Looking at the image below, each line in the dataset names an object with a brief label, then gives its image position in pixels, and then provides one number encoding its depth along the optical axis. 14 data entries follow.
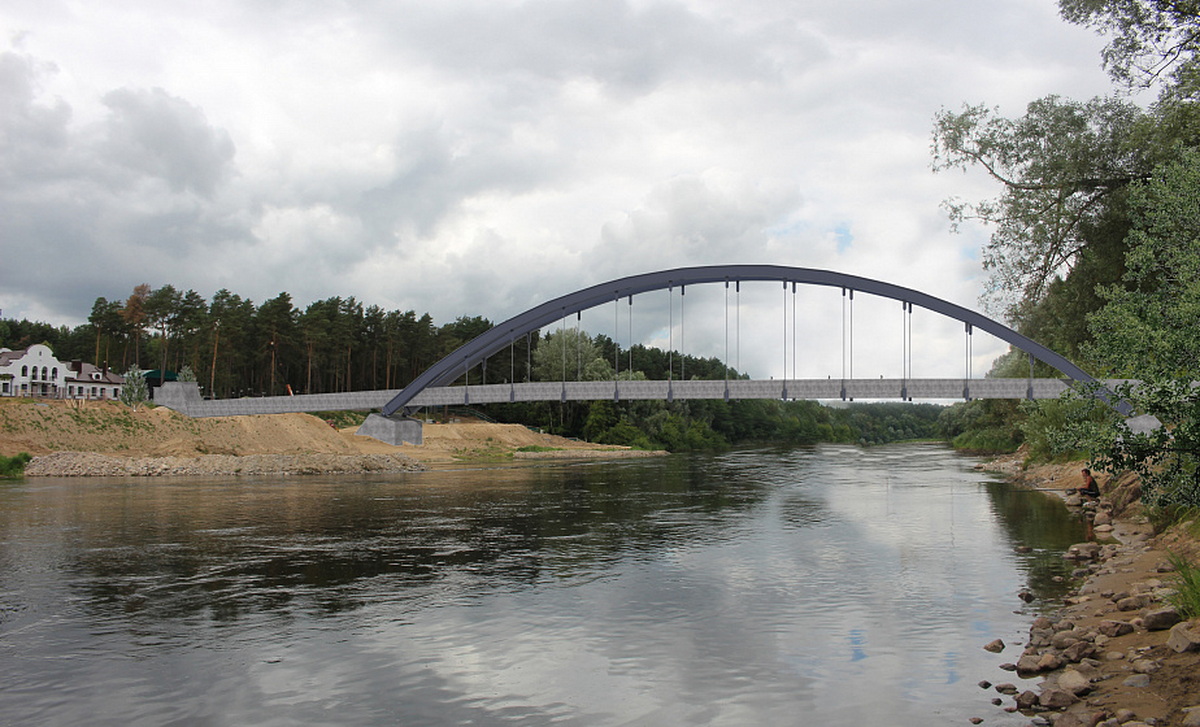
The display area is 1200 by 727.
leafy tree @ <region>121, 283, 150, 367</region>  96.91
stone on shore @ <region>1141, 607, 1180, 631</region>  9.97
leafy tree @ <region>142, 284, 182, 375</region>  89.00
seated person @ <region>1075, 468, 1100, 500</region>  27.17
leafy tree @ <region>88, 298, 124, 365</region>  102.44
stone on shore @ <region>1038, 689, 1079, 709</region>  8.16
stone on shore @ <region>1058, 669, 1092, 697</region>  8.35
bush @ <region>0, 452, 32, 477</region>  44.00
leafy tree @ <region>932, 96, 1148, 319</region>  31.48
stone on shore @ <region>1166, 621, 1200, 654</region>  8.59
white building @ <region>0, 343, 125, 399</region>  95.69
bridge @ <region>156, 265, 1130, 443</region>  61.47
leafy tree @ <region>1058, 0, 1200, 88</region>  22.21
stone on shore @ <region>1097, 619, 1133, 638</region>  10.12
